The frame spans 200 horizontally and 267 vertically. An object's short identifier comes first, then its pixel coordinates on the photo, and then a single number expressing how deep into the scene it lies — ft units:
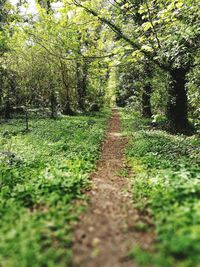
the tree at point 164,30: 34.06
